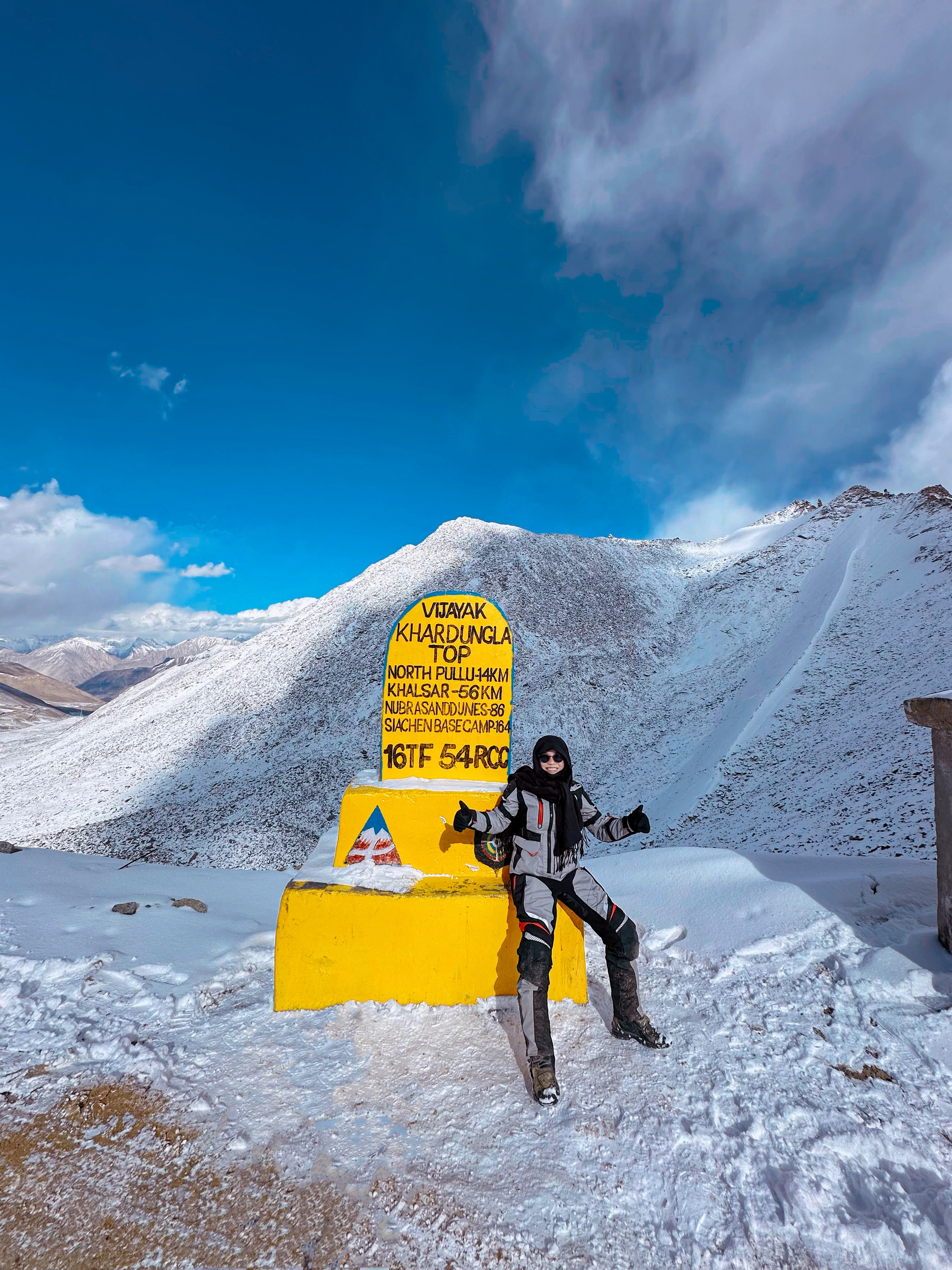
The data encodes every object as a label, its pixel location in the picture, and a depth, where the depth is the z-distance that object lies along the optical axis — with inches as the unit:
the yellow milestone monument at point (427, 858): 159.6
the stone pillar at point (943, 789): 149.6
